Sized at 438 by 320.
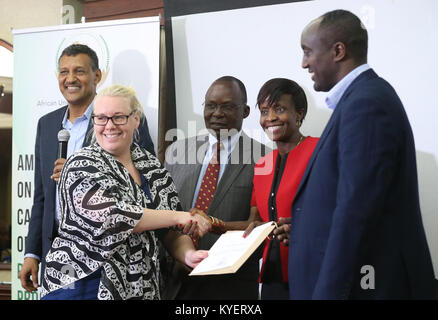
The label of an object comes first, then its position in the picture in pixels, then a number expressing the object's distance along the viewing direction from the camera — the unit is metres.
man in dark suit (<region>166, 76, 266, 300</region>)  2.59
